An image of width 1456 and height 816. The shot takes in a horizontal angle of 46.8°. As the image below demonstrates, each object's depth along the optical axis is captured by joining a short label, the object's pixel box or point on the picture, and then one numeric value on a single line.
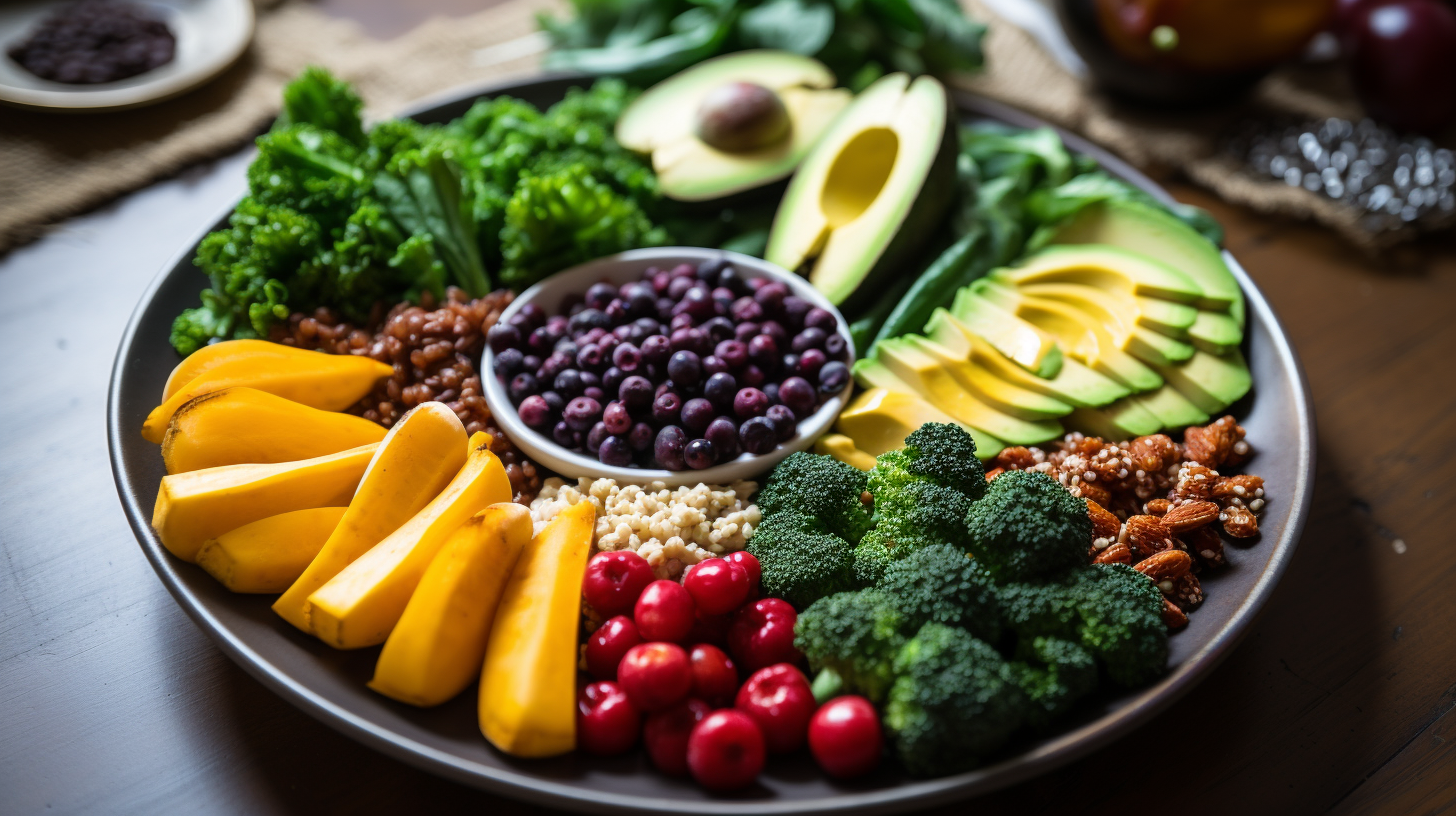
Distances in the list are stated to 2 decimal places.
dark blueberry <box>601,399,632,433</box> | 0.49
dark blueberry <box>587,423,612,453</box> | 0.49
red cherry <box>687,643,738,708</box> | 0.44
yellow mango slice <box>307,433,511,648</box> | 0.44
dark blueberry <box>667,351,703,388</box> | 0.50
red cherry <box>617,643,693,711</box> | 0.43
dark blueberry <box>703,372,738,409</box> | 0.50
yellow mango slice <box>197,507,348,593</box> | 0.45
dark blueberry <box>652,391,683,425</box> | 0.50
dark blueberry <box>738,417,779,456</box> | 0.49
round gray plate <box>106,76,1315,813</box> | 0.42
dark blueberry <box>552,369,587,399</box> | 0.50
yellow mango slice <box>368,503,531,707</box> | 0.43
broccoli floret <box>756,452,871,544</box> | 0.48
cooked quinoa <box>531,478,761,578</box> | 0.47
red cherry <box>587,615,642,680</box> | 0.45
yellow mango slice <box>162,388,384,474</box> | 0.46
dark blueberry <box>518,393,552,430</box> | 0.50
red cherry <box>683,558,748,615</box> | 0.45
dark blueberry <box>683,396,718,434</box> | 0.49
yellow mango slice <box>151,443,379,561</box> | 0.45
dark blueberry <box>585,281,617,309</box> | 0.53
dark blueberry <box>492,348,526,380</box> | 0.51
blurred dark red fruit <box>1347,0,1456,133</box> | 0.62
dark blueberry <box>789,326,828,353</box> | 0.52
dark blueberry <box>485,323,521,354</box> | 0.52
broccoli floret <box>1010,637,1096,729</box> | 0.43
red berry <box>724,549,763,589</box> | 0.46
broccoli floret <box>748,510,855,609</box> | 0.46
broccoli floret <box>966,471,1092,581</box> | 0.45
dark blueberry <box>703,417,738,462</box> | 0.49
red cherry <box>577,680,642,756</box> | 0.43
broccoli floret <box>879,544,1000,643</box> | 0.44
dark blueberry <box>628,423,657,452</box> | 0.50
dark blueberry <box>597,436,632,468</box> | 0.49
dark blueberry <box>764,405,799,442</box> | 0.50
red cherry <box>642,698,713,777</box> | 0.43
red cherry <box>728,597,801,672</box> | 0.45
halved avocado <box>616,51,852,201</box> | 0.58
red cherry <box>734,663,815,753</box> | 0.43
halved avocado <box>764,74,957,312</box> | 0.54
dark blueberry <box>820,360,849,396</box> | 0.51
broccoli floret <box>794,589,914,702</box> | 0.43
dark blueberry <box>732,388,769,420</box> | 0.50
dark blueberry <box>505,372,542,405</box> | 0.50
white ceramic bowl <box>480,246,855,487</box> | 0.49
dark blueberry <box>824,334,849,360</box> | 0.52
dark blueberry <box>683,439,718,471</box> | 0.49
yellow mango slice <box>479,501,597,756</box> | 0.42
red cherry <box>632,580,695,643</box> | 0.44
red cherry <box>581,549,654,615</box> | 0.45
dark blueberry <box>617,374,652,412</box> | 0.50
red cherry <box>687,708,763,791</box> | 0.42
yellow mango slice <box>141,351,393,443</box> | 0.48
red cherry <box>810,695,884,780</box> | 0.42
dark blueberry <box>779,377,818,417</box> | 0.50
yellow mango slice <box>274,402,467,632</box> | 0.45
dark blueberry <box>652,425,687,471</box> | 0.49
